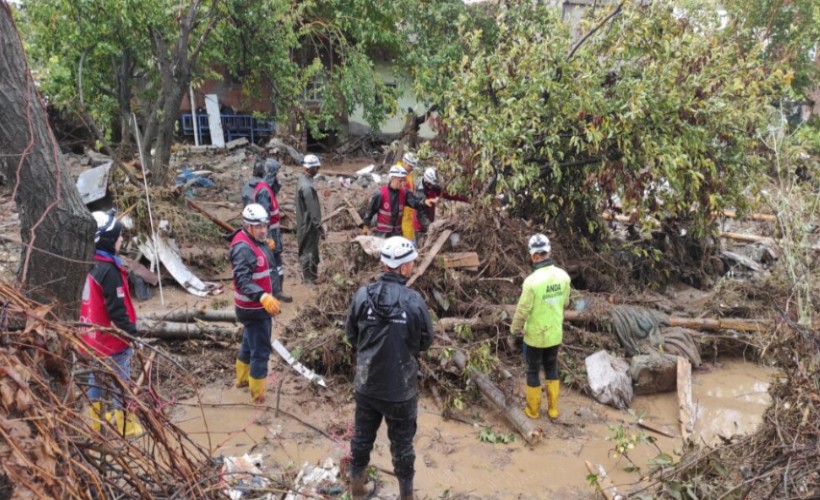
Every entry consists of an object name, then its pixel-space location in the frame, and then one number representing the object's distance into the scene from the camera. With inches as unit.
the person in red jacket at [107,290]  178.2
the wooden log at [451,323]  259.4
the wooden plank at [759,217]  421.0
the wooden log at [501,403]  212.4
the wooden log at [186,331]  258.2
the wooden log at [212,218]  401.0
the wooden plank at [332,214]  420.9
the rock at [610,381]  245.6
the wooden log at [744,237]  435.3
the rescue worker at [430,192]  323.0
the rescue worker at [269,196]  315.9
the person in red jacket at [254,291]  208.7
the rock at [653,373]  253.9
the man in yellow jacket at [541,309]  217.8
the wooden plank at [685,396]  230.2
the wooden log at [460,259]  279.3
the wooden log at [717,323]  294.7
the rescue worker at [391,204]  315.0
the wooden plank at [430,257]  268.1
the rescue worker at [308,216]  331.6
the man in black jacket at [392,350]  162.4
